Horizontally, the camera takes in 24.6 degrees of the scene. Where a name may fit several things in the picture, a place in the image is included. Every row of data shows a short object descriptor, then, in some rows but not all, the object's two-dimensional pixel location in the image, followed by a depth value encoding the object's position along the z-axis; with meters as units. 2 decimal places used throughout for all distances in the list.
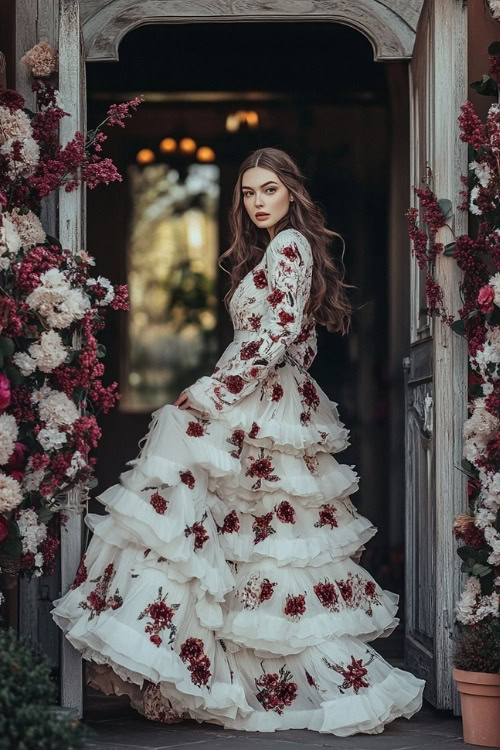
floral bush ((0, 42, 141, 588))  4.10
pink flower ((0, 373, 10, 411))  3.80
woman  4.19
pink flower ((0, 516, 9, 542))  3.98
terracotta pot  4.04
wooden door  4.52
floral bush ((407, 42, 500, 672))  4.18
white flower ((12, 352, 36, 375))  4.14
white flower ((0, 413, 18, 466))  3.93
